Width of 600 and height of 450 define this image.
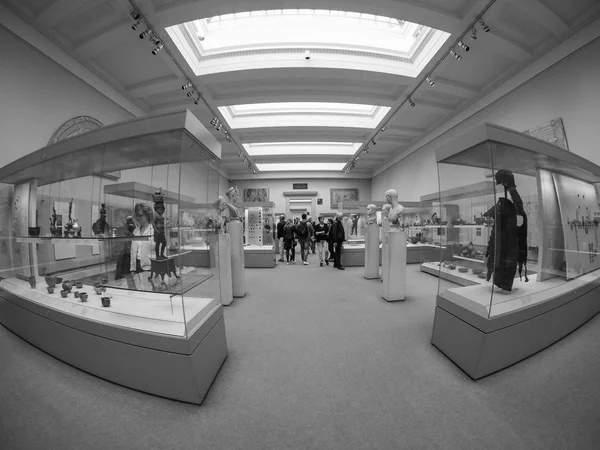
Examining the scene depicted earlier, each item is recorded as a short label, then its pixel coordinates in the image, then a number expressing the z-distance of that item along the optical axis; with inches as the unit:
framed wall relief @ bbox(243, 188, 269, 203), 640.4
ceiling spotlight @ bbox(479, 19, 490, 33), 166.1
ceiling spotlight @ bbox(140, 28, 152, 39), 166.8
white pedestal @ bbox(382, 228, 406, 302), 162.6
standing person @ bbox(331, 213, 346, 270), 290.9
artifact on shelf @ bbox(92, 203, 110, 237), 97.8
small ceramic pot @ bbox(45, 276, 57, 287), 111.1
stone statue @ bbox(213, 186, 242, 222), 195.9
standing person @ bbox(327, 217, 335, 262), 312.8
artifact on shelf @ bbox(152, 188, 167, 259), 81.4
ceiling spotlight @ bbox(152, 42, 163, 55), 184.2
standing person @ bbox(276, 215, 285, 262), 363.9
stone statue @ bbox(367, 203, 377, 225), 274.8
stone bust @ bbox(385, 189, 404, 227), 193.3
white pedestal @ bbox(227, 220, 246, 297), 176.9
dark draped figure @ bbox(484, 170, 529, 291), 90.9
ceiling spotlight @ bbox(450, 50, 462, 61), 196.1
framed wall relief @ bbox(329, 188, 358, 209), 645.9
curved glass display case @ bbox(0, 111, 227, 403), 69.7
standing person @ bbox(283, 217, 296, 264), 344.5
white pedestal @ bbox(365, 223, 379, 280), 235.1
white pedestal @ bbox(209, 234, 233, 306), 156.0
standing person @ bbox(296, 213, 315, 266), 335.3
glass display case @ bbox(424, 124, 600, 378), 81.6
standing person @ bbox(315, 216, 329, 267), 332.6
